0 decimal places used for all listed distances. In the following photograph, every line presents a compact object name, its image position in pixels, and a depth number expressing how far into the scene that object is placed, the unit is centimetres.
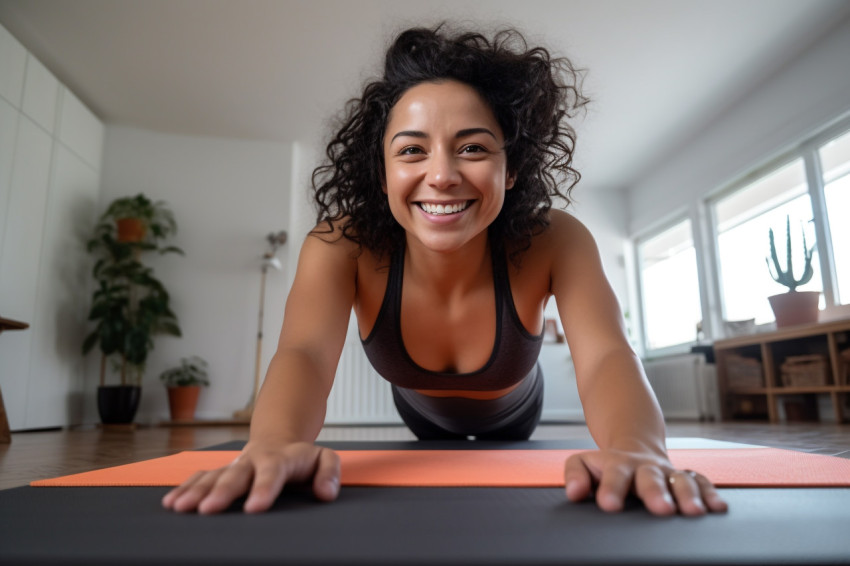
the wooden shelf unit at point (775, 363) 336
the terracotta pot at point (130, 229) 439
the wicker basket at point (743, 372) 418
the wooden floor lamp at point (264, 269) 457
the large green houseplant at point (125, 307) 416
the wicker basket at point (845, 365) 333
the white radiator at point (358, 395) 490
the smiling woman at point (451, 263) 81
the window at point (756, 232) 392
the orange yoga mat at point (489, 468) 80
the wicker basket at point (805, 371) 353
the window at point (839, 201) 353
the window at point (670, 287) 525
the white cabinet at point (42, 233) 355
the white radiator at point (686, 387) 450
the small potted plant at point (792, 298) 365
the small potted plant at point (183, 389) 443
